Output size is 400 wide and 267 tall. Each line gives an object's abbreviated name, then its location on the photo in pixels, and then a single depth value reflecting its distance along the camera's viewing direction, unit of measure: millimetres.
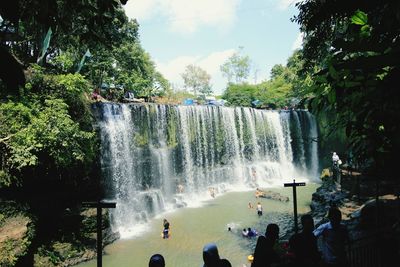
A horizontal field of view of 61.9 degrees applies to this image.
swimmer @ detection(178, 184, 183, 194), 22434
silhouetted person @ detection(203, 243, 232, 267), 3283
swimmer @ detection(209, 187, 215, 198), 22727
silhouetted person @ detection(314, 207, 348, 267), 4316
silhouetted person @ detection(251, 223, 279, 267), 3922
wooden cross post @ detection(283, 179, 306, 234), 6264
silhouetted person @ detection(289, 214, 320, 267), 3879
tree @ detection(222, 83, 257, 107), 43625
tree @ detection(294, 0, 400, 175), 1721
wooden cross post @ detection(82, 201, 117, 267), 5273
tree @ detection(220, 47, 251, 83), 58625
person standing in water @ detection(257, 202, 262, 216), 17141
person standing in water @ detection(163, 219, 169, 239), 14188
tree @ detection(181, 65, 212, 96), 58191
